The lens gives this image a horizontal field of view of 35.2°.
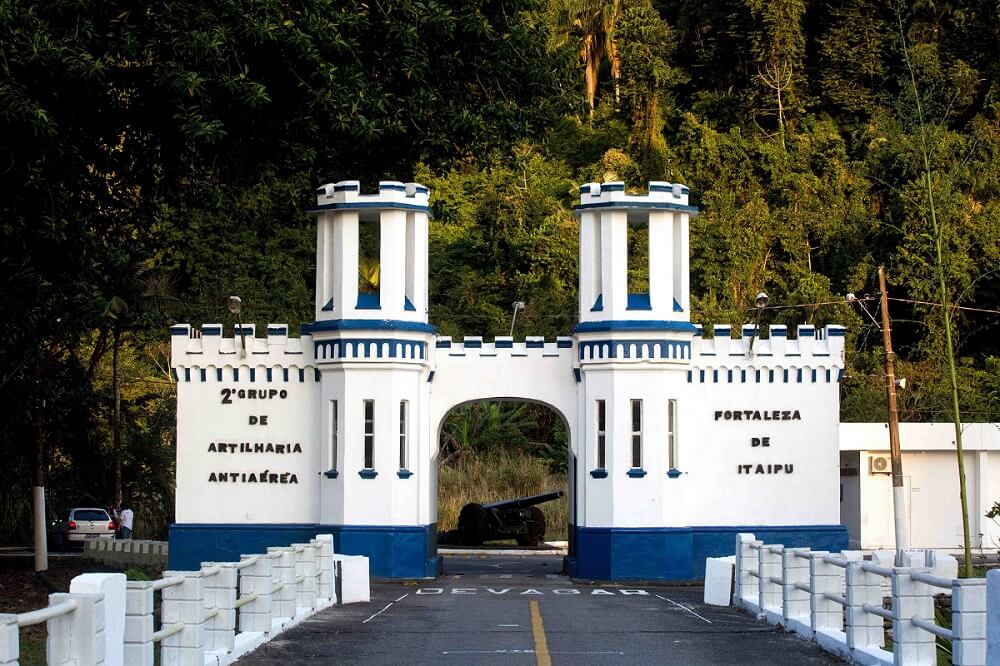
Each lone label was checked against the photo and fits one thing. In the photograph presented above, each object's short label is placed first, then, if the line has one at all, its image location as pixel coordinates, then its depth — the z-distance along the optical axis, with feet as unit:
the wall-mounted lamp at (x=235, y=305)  100.75
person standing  144.46
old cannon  145.89
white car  145.07
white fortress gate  104.22
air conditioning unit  146.10
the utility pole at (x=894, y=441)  119.55
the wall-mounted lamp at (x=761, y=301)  102.10
